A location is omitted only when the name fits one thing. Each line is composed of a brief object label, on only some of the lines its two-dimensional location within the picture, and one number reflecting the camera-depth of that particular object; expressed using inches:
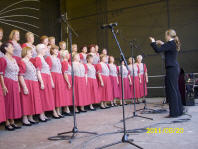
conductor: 150.9
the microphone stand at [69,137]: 104.9
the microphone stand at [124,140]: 84.7
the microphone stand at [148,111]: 181.8
